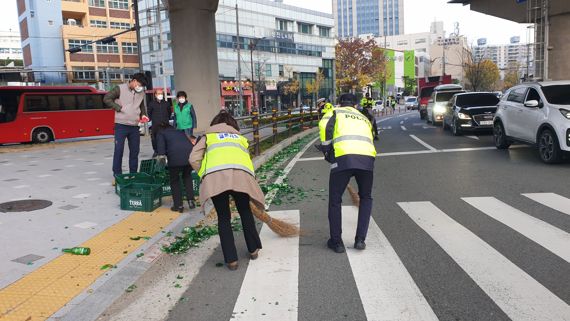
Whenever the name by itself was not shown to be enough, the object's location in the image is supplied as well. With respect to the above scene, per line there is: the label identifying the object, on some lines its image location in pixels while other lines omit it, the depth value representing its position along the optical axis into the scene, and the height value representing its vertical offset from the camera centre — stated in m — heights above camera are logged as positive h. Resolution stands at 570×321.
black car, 16.88 -0.81
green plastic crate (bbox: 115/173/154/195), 7.45 -1.20
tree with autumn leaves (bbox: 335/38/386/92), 63.97 +4.51
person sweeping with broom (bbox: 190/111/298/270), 4.54 -0.75
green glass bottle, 5.10 -1.57
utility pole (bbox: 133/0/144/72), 21.00 +3.44
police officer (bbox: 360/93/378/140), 17.97 -0.42
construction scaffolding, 20.03 +2.34
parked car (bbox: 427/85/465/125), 24.45 -0.71
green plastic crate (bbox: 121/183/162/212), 7.02 -1.40
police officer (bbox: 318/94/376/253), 4.94 -0.68
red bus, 21.23 -0.32
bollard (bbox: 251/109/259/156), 12.30 -0.83
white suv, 9.86 -0.71
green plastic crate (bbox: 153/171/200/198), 7.77 -1.33
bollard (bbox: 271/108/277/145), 15.45 -0.99
